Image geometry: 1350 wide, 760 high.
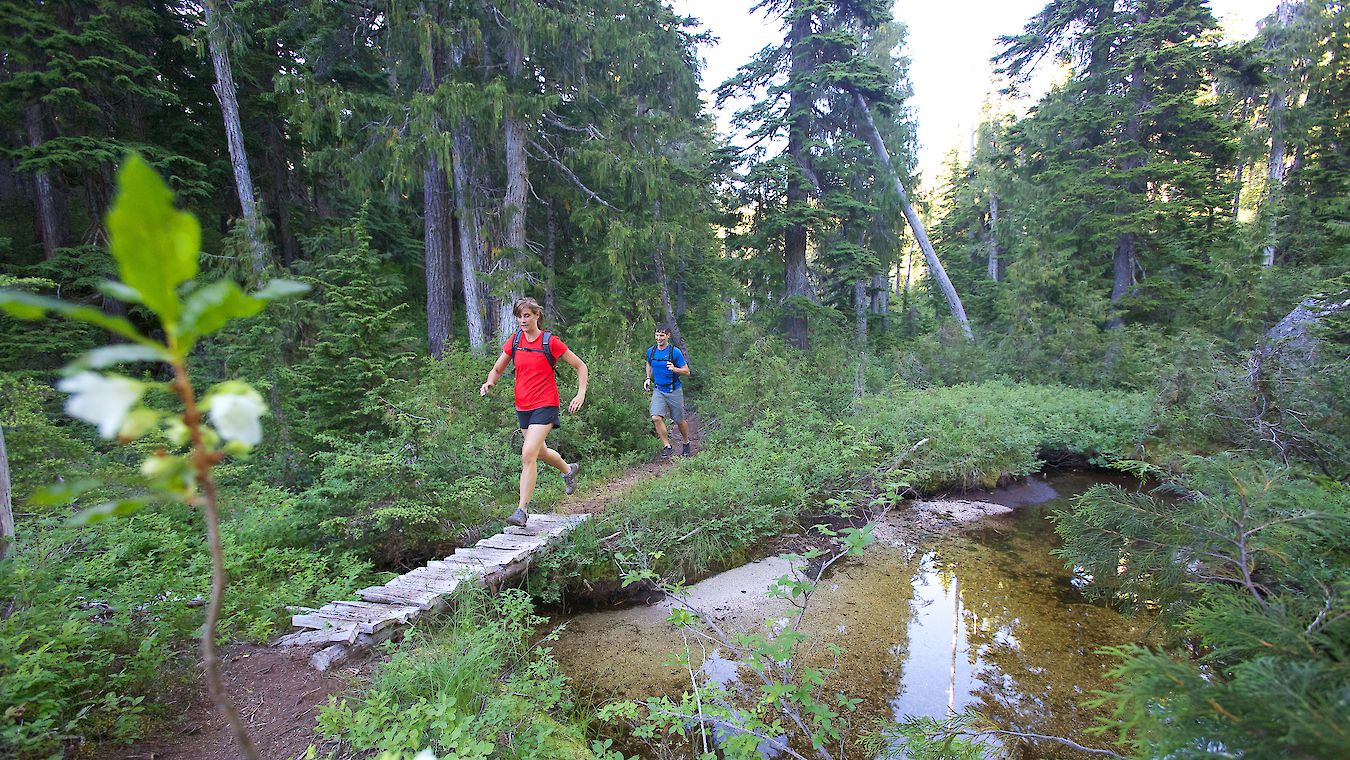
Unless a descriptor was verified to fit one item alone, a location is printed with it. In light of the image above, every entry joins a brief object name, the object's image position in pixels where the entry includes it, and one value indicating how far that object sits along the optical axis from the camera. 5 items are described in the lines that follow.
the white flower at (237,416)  0.75
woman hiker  5.47
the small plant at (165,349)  0.65
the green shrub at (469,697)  2.67
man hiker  7.90
